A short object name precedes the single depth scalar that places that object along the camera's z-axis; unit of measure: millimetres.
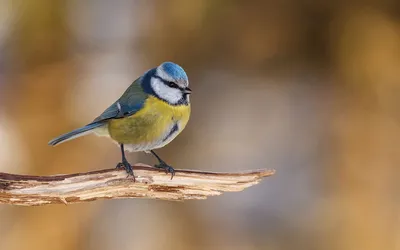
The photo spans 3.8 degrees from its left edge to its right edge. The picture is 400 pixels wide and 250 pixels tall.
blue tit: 4710
